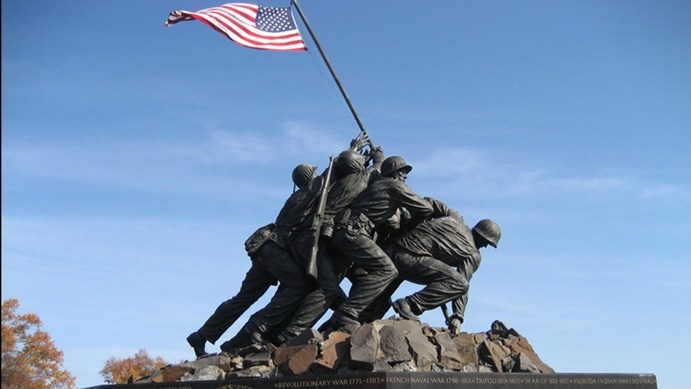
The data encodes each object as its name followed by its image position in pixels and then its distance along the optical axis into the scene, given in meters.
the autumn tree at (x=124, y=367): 38.62
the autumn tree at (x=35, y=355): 31.86
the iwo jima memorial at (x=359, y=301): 12.35
